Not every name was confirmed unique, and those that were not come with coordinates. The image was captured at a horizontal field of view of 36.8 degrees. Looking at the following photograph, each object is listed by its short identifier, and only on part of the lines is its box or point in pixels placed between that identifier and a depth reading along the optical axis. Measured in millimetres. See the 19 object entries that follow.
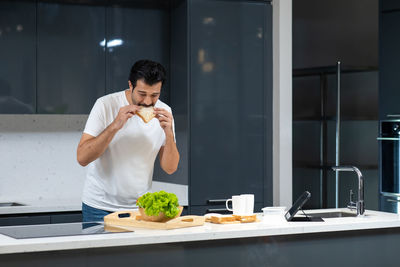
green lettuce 2584
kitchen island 2293
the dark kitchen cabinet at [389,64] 5348
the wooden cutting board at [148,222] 2600
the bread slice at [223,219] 2834
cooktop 2430
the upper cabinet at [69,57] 4348
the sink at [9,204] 4387
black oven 5210
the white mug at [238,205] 2898
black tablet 2842
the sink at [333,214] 3247
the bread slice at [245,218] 2879
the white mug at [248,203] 2900
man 3145
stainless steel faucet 3109
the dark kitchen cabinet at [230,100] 4441
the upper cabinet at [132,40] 4516
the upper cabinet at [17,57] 4242
